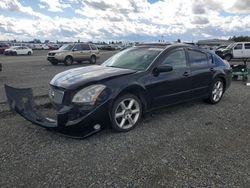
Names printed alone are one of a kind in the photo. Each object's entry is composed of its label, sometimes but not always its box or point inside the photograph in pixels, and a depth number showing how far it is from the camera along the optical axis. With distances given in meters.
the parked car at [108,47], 47.88
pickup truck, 18.21
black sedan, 3.12
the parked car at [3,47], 30.99
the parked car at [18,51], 28.21
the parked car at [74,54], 15.25
